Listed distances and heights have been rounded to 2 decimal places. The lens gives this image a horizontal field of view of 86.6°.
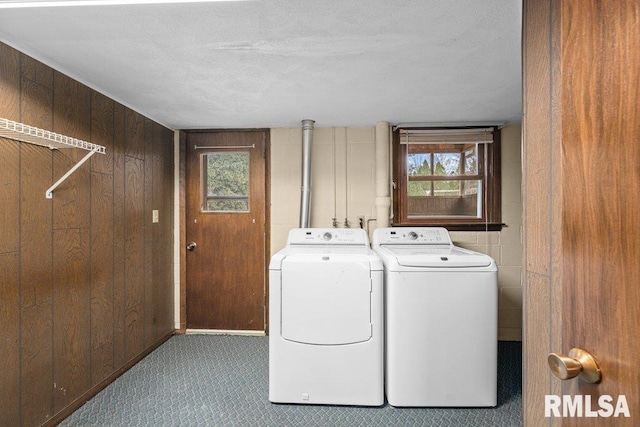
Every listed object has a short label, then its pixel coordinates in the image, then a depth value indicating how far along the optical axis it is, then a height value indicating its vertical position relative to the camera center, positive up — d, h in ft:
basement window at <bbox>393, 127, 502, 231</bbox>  10.41 +1.11
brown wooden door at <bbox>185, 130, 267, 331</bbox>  10.94 -0.57
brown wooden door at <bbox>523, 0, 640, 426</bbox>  1.92 +0.11
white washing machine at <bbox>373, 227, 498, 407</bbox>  6.83 -2.37
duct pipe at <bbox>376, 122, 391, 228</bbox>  10.17 +1.19
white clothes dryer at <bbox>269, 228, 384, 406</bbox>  6.93 -2.42
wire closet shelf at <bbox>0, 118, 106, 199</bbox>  4.81 +1.21
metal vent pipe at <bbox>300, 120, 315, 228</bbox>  10.28 +1.21
